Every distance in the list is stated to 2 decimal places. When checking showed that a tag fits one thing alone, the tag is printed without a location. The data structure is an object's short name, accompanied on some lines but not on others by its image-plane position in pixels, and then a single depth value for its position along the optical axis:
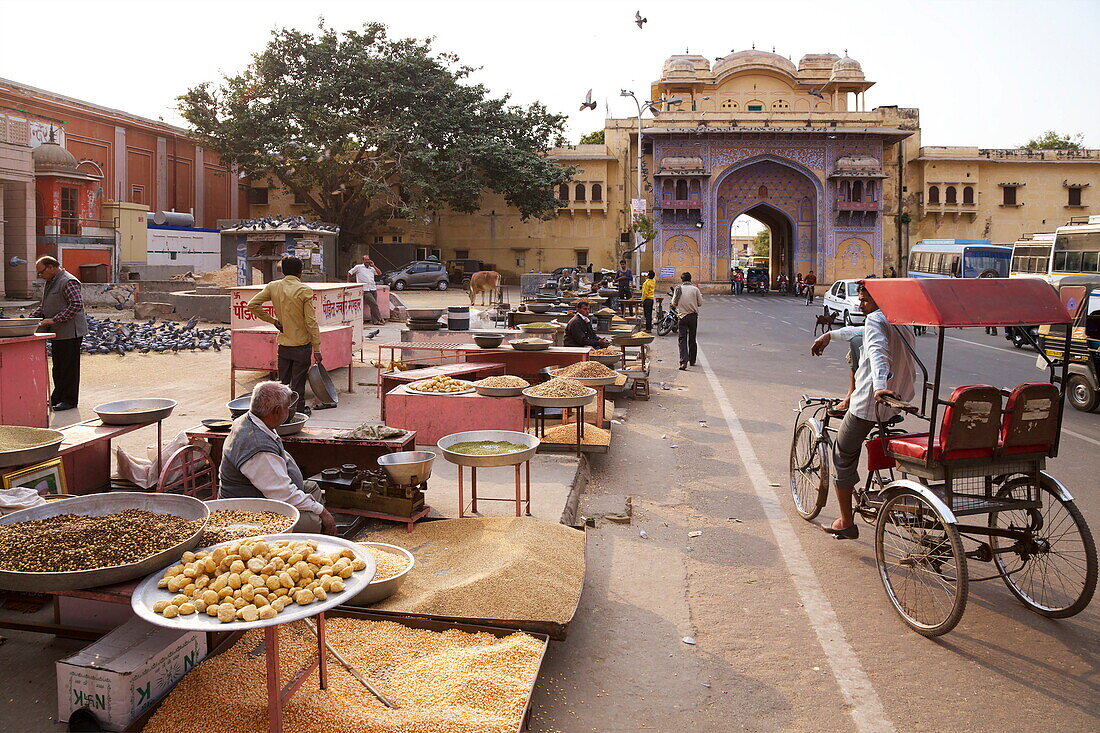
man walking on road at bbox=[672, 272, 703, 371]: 14.48
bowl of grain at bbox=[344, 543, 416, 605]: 4.04
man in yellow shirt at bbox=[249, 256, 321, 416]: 8.50
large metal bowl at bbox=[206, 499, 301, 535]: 4.03
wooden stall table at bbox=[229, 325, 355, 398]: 10.85
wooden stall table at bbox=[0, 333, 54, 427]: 7.16
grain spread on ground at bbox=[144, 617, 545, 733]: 3.15
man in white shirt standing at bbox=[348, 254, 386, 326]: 19.81
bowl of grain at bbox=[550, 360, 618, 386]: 8.60
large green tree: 33.06
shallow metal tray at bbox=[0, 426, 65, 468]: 4.45
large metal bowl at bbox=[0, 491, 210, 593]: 2.98
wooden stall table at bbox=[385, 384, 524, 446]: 7.76
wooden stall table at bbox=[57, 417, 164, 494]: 5.31
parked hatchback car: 34.81
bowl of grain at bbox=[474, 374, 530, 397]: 7.66
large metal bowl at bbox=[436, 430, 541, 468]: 5.19
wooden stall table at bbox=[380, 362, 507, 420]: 9.27
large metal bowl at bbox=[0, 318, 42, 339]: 7.21
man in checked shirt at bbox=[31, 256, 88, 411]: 8.88
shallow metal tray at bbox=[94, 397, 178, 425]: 5.75
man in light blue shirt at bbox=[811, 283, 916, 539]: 4.96
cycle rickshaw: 4.25
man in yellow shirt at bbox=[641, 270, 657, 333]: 20.83
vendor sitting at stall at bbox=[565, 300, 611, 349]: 11.52
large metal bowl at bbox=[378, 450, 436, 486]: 5.25
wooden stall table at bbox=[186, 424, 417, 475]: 5.89
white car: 21.52
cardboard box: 3.12
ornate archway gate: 41.94
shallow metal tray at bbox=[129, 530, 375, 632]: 2.76
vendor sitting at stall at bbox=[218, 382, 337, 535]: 4.32
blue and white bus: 27.67
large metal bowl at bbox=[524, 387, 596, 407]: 7.12
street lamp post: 34.22
